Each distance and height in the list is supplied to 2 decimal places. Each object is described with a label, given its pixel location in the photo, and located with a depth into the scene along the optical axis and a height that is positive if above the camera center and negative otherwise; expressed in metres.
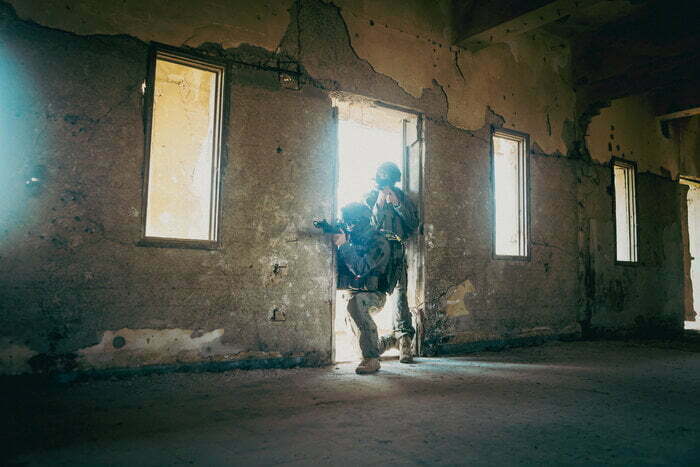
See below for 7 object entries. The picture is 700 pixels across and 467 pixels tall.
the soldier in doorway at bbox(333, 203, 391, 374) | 4.30 +0.12
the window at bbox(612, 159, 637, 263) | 7.64 +1.20
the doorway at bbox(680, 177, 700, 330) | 10.36 +1.03
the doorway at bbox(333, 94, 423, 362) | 4.97 +1.71
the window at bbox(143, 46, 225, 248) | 6.63 +1.83
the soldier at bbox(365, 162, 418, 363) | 4.74 +0.61
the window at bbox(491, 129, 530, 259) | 6.17 +1.13
